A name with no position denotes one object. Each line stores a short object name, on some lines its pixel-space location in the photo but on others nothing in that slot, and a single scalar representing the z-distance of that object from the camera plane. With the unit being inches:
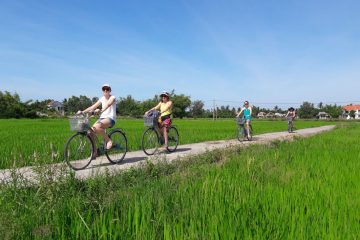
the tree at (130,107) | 3279.3
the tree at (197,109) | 3725.4
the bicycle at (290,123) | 824.9
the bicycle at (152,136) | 359.6
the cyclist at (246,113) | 565.3
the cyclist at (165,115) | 369.4
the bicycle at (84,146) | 263.6
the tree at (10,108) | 2272.4
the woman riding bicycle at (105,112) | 284.3
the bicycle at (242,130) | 559.2
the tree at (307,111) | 3840.6
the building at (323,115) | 4224.4
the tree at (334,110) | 4065.0
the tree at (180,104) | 3193.2
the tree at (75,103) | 4067.4
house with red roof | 5182.1
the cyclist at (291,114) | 825.5
